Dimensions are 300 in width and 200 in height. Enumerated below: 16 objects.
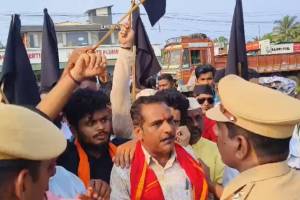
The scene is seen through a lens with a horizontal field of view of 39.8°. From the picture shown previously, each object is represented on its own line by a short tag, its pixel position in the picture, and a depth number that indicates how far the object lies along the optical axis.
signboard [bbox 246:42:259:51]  23.77
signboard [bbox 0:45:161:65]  23.14
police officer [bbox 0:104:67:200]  1.12
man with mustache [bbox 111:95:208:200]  2.19
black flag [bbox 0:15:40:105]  2.69
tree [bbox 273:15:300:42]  40.18
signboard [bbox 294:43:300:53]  22.80
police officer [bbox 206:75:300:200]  1.53
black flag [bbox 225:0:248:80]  4.20
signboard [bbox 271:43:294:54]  22.97
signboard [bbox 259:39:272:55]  22.86
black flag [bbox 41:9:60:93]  3.51
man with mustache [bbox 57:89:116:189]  2.35
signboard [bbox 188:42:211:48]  17.57
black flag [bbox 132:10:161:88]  3.93
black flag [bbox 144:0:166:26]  3.78
